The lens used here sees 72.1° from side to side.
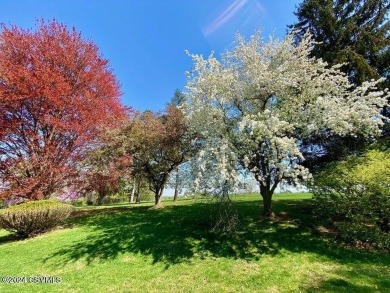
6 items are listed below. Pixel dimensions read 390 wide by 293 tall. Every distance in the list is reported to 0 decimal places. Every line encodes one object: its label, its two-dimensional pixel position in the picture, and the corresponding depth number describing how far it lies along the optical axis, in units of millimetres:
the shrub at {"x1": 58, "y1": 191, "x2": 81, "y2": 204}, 15688
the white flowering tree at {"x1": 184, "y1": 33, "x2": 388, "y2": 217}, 9492
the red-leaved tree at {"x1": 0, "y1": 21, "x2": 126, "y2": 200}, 12867
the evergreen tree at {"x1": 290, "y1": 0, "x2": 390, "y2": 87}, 14188
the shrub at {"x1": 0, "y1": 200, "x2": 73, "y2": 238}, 10977
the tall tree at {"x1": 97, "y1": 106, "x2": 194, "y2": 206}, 15258
